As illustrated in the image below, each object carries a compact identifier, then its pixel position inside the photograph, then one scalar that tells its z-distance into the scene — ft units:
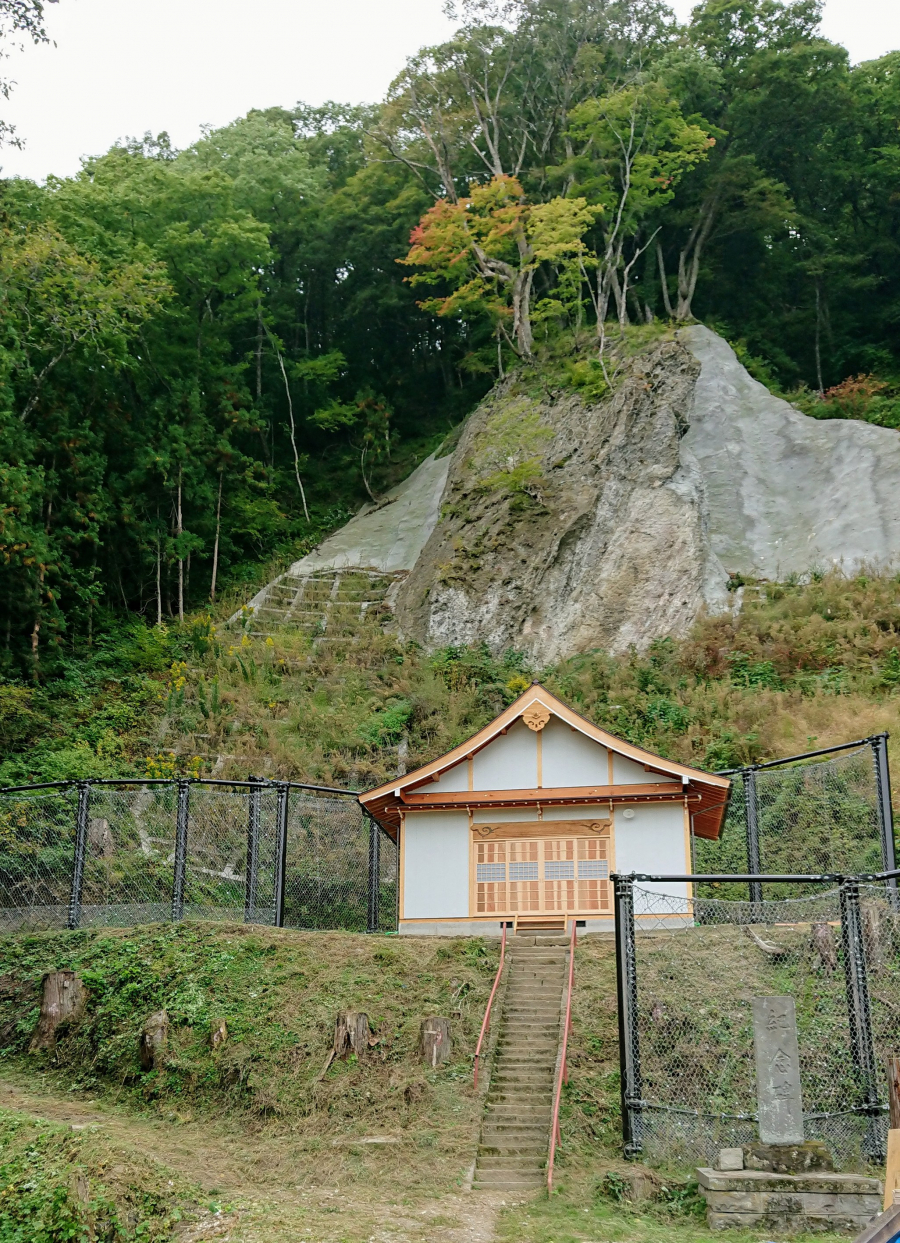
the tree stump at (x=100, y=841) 71.15
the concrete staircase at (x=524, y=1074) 38.65
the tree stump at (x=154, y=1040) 46.34
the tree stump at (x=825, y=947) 48.21
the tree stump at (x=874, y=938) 48.27
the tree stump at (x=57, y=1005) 49.01
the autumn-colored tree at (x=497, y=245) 122.21
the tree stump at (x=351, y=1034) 45.52
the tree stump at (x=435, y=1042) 45.03
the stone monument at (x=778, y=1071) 35.35
